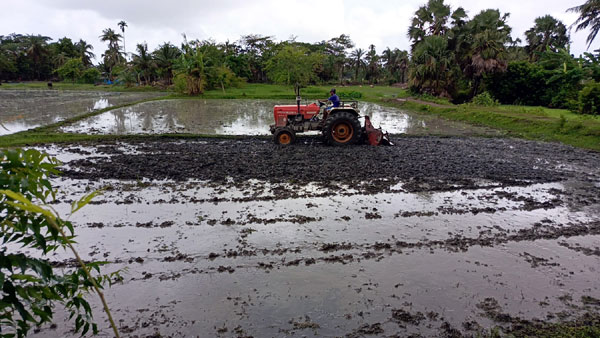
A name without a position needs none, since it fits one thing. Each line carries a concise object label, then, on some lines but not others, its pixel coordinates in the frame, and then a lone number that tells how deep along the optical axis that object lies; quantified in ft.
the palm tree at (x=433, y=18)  92.36
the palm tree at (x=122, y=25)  193.06
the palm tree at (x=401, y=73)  171.32
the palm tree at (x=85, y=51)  190.80
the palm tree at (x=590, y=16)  61.93
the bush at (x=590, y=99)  49.93
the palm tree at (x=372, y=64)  184.96
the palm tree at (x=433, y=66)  84.38
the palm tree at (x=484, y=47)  77.51
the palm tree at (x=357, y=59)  188.75
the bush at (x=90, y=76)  157.21
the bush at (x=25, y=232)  4.56
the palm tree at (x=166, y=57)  126.72
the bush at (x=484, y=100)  73.82
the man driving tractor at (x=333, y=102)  35.14
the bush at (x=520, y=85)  77.51
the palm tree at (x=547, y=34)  125.08
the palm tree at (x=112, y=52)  186.60
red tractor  35.09
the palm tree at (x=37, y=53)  163.02
